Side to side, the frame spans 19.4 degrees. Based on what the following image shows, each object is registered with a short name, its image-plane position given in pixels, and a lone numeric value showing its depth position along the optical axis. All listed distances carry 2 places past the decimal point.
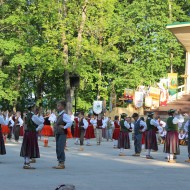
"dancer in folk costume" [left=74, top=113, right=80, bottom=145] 27.51
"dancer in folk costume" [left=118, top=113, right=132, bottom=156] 20.34
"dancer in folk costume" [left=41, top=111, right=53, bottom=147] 25.03
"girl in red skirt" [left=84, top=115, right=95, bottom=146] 28.00
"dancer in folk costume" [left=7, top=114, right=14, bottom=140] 31.19
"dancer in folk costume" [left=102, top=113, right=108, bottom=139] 31.35
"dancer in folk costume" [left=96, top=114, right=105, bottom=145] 29.73
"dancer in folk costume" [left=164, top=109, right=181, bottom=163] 17.47
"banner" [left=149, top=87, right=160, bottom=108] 40.78
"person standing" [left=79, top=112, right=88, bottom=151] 25.17
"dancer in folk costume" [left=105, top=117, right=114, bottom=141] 34.50
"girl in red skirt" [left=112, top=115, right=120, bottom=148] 28.37
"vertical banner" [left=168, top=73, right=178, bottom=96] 41.75
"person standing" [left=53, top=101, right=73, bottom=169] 14.72
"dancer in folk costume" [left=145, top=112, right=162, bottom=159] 19.16
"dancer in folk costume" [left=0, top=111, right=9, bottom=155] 16.00
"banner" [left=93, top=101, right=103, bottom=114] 40.62
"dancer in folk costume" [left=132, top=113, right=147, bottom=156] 19.66
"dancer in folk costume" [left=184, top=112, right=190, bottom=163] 18.50
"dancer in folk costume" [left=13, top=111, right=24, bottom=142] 30.41
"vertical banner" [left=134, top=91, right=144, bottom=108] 41.25
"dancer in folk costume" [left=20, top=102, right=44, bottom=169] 14.65
